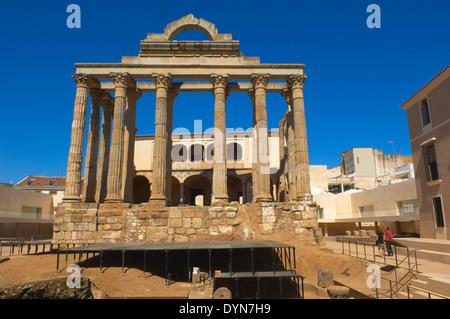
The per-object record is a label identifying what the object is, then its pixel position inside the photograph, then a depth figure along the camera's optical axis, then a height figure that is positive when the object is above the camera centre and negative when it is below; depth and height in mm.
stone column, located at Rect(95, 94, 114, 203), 18969 +4314
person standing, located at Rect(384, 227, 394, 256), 15004 -1242
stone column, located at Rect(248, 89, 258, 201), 17783 +3815
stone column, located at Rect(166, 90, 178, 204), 18469 +5202
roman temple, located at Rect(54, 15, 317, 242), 15641 +4051
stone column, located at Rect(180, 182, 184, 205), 30656 +2457
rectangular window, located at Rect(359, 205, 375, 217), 29345 +268
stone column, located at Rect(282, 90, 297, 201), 19953 +4468
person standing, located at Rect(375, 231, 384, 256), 18281 -1531
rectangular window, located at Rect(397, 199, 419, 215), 23812 +507
